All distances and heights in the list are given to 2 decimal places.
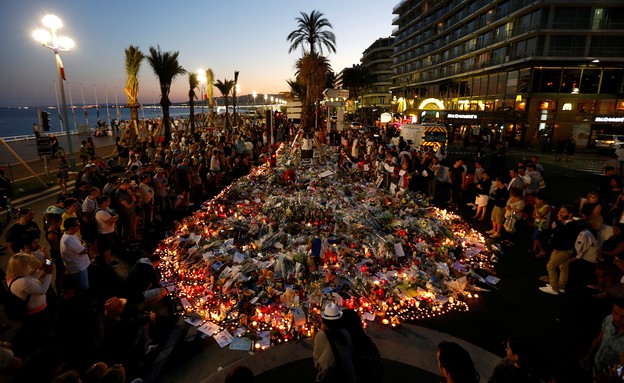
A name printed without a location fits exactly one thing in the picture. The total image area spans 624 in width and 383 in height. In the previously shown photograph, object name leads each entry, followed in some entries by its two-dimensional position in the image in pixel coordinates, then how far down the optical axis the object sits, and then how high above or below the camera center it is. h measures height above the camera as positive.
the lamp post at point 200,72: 28.54 +4.03
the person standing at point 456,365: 2.85 -2.13
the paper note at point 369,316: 5.86 -3.52
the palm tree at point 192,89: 33.75 +3.17
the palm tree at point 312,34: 34.28 +9.15
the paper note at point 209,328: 5.51 -3.57
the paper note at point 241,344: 5.13 -3.57
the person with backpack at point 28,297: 4.62 -2.62
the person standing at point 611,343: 3.86 -2.64
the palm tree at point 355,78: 86.06 +11.32
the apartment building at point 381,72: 101.88 +15.22
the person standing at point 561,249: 6.55 -2.51
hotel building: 36.28 +6.03
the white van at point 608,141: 28.73 -1.52
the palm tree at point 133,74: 24.86 +3.33
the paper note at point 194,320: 5.74 -3.57
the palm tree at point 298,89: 41.66 +4.06
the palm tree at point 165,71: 25.70 +3.73
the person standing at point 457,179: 12.04 -2.11
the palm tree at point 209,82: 45.41 +5.13
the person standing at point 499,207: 9.66 -2.49
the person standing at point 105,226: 7.28 -2.43
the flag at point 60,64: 15.51 +2.48
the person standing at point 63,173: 12.84 -2.24
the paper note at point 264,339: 5.22 -3.56
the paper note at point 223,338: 5.25 -3.57
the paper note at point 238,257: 7.26 -3.10
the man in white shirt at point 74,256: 5.82 -2.52
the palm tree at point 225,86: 44.12 +4.35
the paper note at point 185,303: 6.20 -3.53
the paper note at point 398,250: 7.55 -2.97
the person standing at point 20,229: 5.31 -2.04
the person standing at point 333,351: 3.26 -2.34
